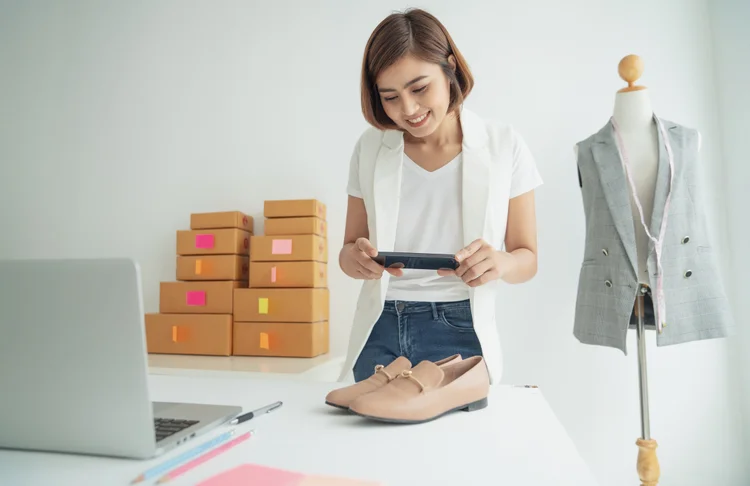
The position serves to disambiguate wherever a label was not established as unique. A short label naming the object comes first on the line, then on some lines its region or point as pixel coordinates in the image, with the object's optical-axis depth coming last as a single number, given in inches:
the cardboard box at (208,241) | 86.5
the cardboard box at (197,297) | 84.4
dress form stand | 60.1
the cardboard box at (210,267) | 85.9
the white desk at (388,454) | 18.3
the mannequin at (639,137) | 60.5
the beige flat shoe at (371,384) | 26.3
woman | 42.3
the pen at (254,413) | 25.0
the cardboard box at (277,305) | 80.4
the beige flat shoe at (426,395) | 23.8
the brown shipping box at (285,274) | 81.4
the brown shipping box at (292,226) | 82.7
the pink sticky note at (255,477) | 17.5
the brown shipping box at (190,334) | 83.0
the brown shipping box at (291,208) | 82.9
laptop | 18.4
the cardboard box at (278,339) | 80.0
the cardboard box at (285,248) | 81.9
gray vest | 56.6
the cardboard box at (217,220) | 86.8
